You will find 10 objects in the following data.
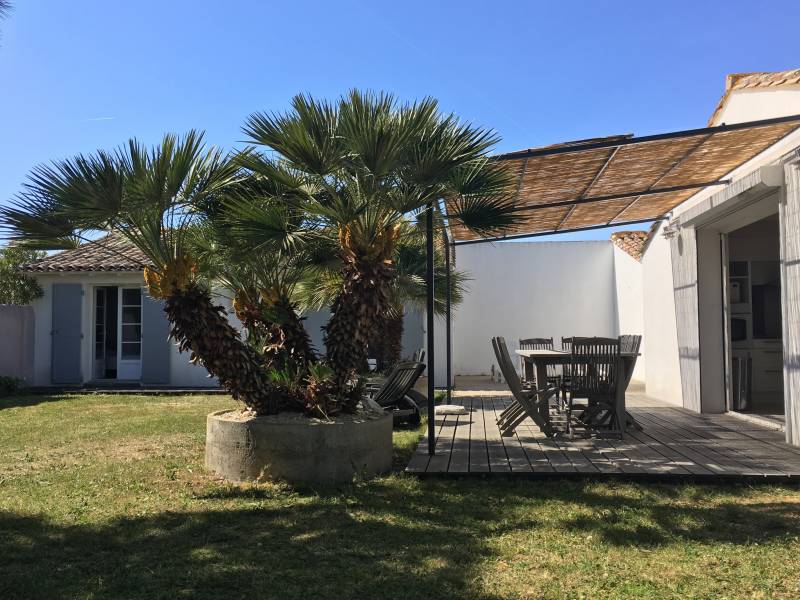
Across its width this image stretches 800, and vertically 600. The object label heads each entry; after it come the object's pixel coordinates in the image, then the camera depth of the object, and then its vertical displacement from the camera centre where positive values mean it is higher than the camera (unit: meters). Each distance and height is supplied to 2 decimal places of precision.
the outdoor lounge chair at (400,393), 7.87 -0.75
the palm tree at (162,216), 4.91 +0.93
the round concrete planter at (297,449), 5.25 -0.95
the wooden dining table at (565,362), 6.79 -0.38
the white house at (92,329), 13.41 +0.09
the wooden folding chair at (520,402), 6.52 -0.72
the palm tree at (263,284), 6.03 +0.47
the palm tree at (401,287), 8.14 +0.64
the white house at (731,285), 6.35 +0.69
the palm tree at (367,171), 5.24 +1.37
